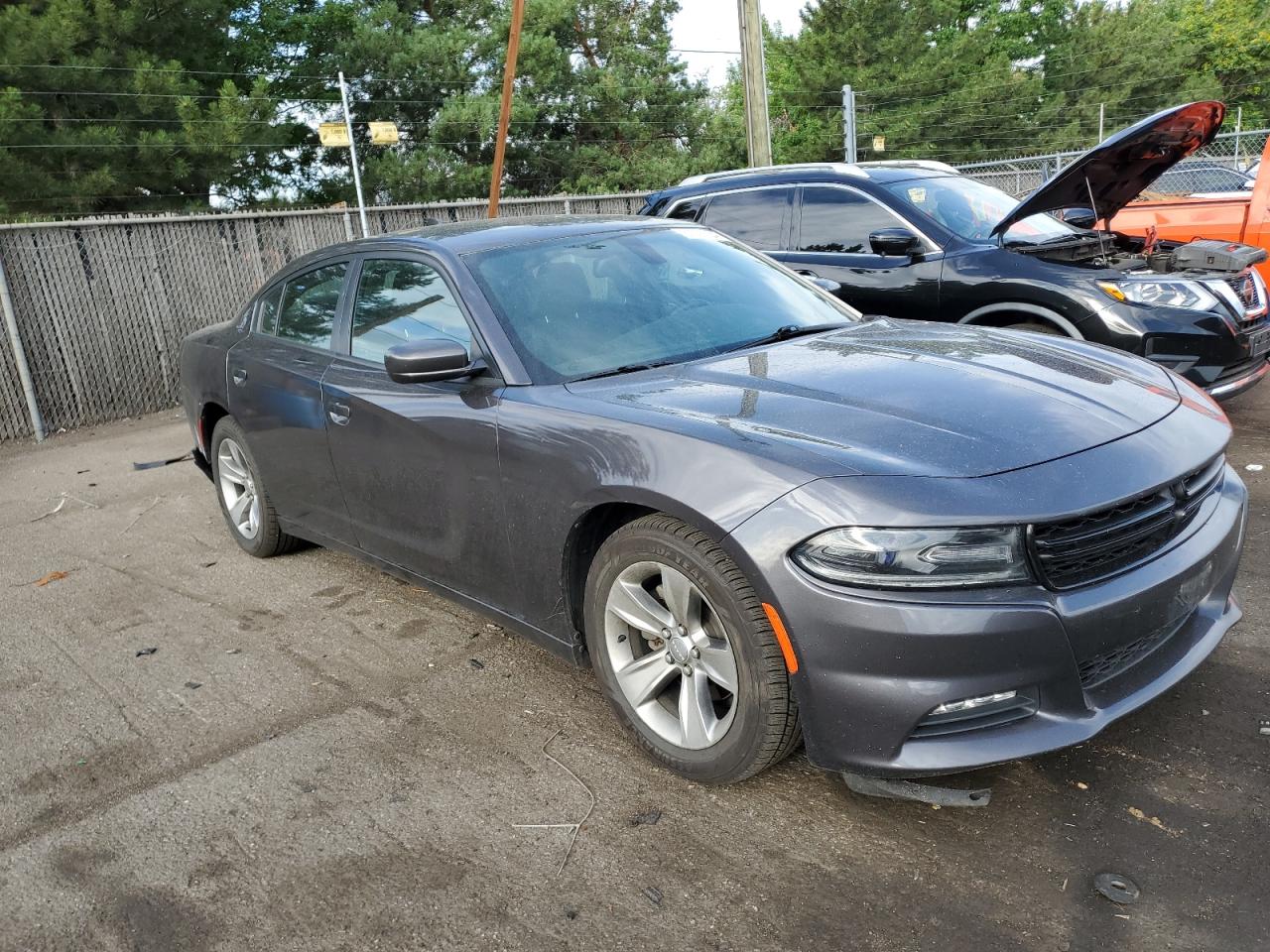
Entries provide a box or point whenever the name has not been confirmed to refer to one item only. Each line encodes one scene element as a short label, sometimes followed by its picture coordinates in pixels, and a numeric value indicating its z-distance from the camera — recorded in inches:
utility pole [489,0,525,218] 375.9
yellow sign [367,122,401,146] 524.1
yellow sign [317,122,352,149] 494.0
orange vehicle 297.6
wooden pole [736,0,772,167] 496.4
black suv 216.8
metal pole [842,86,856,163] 626.5
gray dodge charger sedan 91.0
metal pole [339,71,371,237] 478.0
